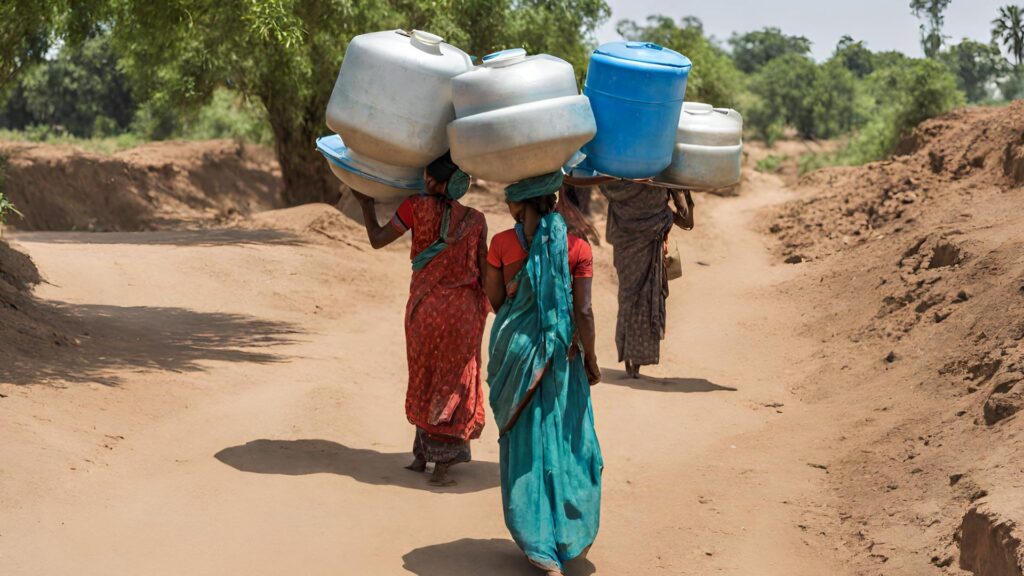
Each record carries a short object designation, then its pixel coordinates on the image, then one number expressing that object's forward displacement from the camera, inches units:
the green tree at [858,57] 2382.4
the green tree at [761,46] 2758.4
